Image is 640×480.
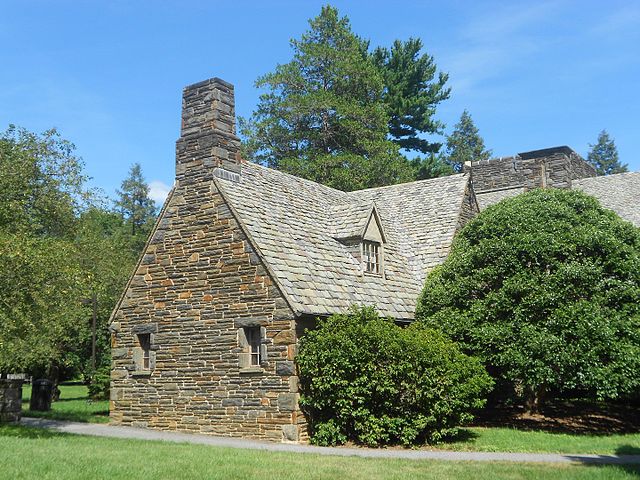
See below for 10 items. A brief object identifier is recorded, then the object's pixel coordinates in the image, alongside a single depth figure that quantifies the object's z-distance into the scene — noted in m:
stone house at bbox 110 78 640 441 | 16.19
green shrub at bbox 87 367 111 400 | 29.20
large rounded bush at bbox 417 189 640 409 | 15.85
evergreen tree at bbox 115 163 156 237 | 76.62
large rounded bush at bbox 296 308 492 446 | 15.01
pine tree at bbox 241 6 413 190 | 39.88
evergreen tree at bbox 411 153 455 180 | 47.28
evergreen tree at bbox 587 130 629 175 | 82.31
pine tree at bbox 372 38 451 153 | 48.41
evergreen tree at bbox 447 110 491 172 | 69.56
